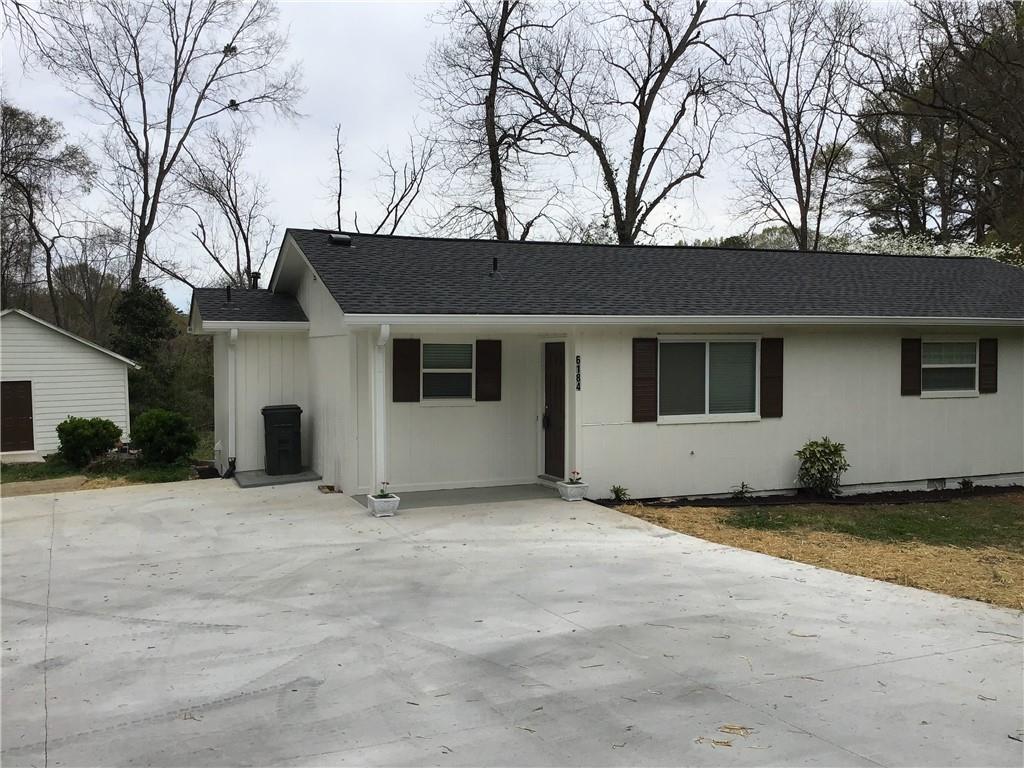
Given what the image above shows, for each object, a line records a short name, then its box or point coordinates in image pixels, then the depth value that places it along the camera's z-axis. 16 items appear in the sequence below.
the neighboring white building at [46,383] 18.98
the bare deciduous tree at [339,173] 27.86
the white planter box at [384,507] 8.95
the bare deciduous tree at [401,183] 28.03
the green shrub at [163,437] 13.56
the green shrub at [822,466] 11.11
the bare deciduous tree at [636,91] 25.92
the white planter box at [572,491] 9.83
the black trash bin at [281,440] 11.51
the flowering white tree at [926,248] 21.47
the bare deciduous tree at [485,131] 25.39
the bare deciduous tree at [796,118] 26.56
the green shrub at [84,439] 14.50
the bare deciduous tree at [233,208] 27.11
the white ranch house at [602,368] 10.04
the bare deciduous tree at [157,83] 24.22
